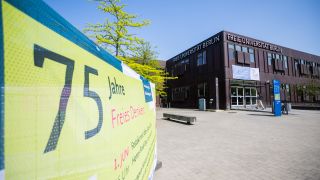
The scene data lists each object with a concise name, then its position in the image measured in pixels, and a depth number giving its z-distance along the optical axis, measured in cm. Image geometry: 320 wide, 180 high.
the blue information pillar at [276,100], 1234
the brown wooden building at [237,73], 1958
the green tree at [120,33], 855
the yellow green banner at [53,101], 57
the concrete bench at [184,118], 928
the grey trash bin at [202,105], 1865
